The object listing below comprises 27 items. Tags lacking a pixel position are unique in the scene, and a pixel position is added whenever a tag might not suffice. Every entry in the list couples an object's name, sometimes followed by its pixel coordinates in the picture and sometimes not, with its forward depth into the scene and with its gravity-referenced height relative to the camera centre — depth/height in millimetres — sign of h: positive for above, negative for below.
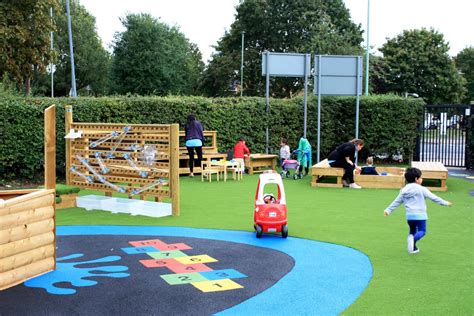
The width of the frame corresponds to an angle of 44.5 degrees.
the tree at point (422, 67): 57828 +7512
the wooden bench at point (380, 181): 15953 -1087
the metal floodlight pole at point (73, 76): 34272 +3893
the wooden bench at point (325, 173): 16281 -893
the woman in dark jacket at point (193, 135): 17938 +172
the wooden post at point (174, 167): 11664 -538
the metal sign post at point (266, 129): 22016 +438
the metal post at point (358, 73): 20266 +2405
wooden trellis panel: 11789 -401
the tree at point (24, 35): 29219 +5430
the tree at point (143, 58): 55125 +7962
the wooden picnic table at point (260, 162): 19703 -742
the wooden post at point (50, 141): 8883 -22
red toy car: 9477 -1262
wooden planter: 6656 -1179
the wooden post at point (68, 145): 13516 -123
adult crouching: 16188 -547
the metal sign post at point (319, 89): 20328 +1836
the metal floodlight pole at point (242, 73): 52688 +6256
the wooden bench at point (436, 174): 15547 -878
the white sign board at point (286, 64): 20484 +2754
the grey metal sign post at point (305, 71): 20672 +2522
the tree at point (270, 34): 52469 +9998
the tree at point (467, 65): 72750 +10014
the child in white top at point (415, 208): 8219 -937
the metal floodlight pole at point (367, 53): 34212 +5300
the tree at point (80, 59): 59572 +8494
